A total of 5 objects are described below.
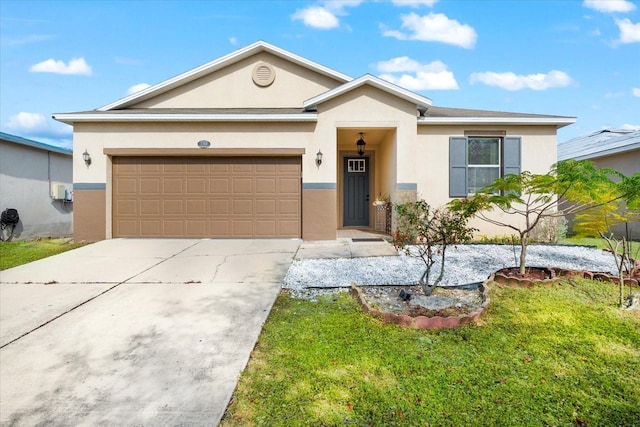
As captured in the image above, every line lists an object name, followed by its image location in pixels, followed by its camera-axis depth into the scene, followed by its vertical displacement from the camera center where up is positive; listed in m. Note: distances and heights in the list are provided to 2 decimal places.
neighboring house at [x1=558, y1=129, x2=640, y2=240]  10.68 +1.76
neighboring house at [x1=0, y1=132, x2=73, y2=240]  10.76 +0.73
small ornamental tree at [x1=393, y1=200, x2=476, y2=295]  4.16 -0.27
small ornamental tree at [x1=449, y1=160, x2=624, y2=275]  4.46 +0.27
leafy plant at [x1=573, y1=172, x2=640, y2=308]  4.60 -0.17
